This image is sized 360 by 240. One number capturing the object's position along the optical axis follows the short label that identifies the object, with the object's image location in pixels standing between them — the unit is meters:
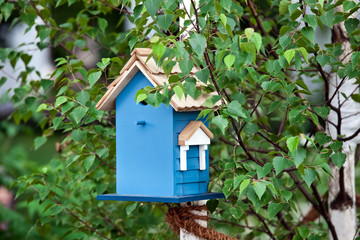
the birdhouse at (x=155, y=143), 3.60
